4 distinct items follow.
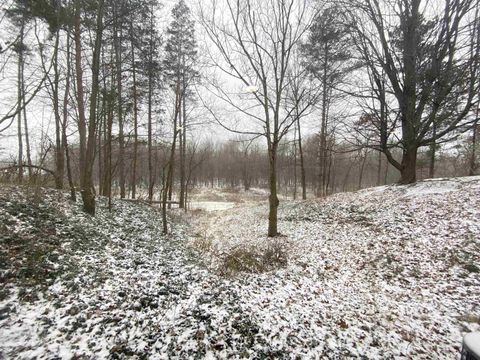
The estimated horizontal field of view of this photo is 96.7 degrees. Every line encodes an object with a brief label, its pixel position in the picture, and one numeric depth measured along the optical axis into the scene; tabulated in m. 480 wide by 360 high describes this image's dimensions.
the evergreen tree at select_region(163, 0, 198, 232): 14.18
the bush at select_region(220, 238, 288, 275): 5.17
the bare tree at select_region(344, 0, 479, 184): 6.93
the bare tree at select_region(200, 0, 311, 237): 6.64
